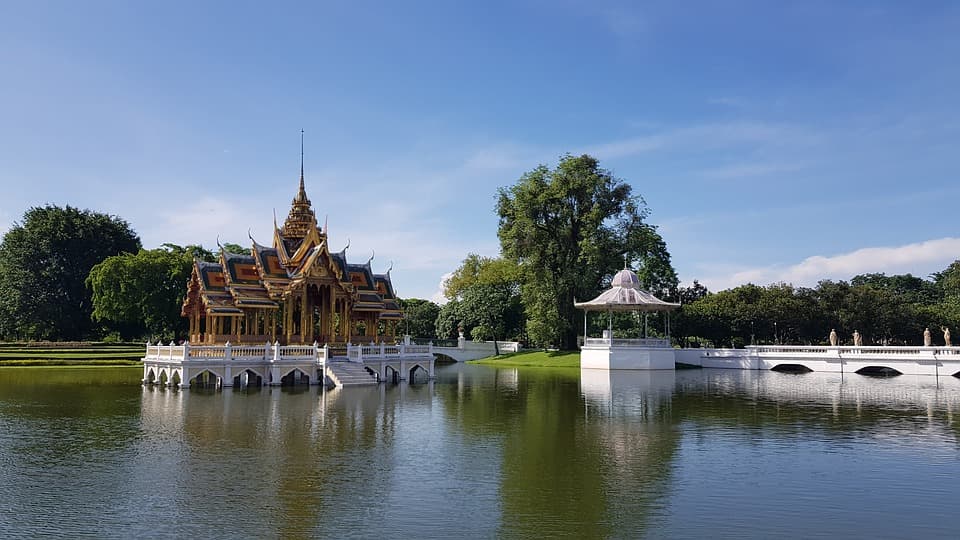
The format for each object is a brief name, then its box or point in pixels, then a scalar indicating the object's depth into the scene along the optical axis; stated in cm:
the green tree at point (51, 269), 6575
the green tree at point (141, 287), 5903
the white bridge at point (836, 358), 4662
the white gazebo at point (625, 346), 5206
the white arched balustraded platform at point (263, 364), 3522
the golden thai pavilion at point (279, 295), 3906
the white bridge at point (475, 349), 6814
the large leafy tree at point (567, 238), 5925
